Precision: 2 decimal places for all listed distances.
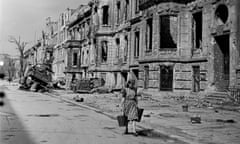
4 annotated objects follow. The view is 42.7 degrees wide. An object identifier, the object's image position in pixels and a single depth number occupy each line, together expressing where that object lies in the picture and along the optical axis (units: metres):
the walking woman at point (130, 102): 9.36
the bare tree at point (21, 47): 66.79
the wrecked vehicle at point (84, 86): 34.71
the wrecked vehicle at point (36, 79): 39.88
